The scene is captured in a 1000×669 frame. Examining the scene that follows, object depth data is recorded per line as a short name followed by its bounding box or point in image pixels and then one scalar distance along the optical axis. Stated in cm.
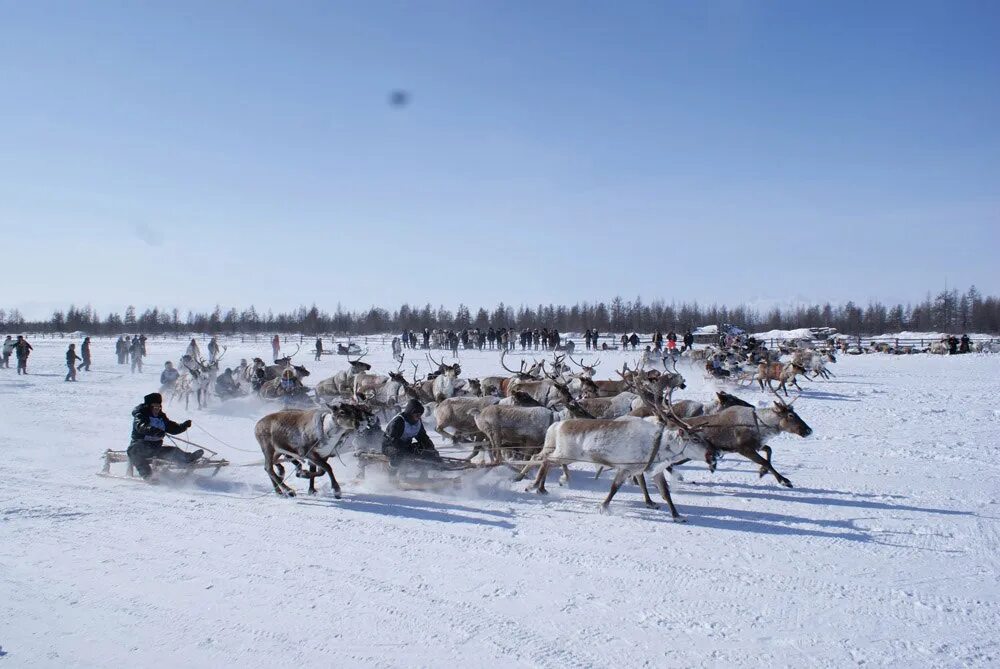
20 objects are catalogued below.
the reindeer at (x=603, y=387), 1269
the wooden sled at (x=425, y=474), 797
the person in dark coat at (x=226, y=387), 1673
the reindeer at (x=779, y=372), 2030
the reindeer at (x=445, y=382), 1354
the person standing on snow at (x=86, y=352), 2458
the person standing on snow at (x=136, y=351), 2579
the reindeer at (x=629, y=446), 695
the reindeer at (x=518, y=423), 911
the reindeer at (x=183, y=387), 1684
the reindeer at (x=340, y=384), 1534
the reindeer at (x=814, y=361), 2314
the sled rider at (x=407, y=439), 812
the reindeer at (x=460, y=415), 1019
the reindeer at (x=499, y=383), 1392
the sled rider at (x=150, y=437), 832
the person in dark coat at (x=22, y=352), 2319
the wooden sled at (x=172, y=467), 827
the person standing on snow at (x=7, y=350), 2478
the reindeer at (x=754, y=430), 831
